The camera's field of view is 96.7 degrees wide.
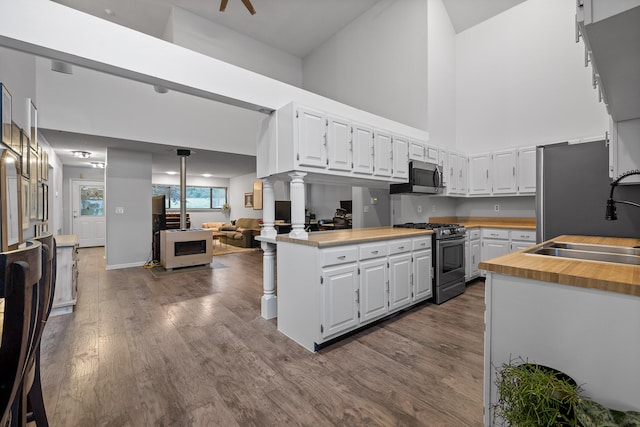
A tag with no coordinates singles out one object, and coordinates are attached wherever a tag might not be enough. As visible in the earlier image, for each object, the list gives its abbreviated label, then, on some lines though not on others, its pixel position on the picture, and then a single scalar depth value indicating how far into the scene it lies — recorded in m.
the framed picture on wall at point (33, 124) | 3.34
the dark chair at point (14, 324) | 0.66
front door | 8.53
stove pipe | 5.98
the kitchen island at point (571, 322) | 1.02
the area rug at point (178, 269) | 5.19
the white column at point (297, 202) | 2.71
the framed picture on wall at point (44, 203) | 3.88
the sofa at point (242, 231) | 8.44
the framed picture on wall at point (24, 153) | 2.61
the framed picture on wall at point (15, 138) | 2.30
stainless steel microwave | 3.88
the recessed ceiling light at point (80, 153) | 6.02
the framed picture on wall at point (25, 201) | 2.60
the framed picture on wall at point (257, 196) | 9.66
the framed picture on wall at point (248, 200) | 10.47
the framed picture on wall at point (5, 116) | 2.00
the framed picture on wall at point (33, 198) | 2.95
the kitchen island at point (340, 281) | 2.38
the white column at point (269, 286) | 3.09
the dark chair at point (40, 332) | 1.03
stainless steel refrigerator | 2.48
